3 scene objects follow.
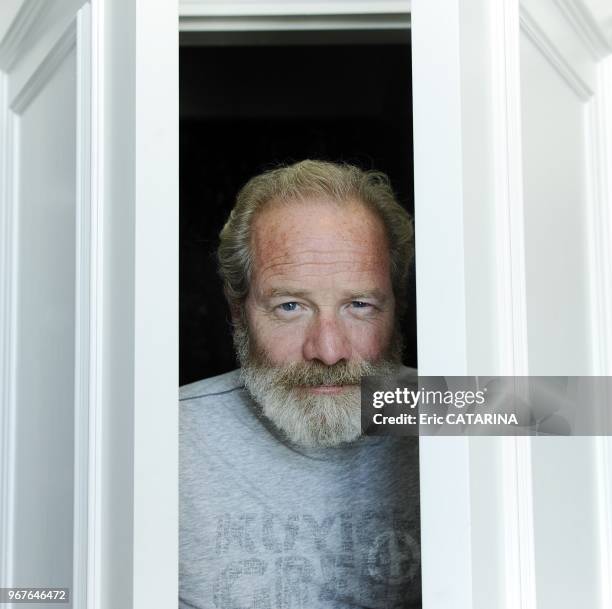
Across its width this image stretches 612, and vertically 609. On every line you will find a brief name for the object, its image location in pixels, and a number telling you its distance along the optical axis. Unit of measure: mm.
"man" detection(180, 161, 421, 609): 1311
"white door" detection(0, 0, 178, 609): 1012
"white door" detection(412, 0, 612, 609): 971
